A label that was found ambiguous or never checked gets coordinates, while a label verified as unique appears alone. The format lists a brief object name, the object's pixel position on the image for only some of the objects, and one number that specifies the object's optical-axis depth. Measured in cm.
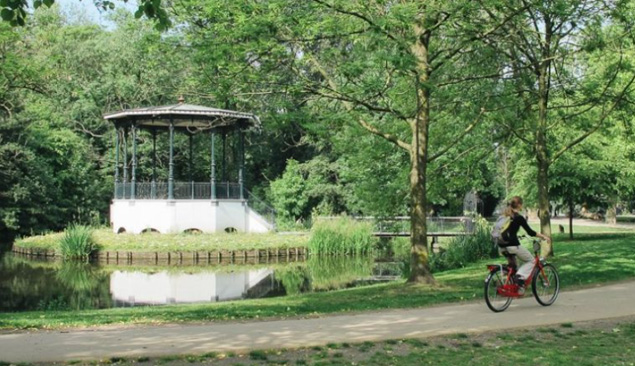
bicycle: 1004
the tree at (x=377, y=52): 1191
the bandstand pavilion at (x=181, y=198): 3434
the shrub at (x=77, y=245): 2942
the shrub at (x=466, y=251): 2183
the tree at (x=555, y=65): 1584
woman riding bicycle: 1012
